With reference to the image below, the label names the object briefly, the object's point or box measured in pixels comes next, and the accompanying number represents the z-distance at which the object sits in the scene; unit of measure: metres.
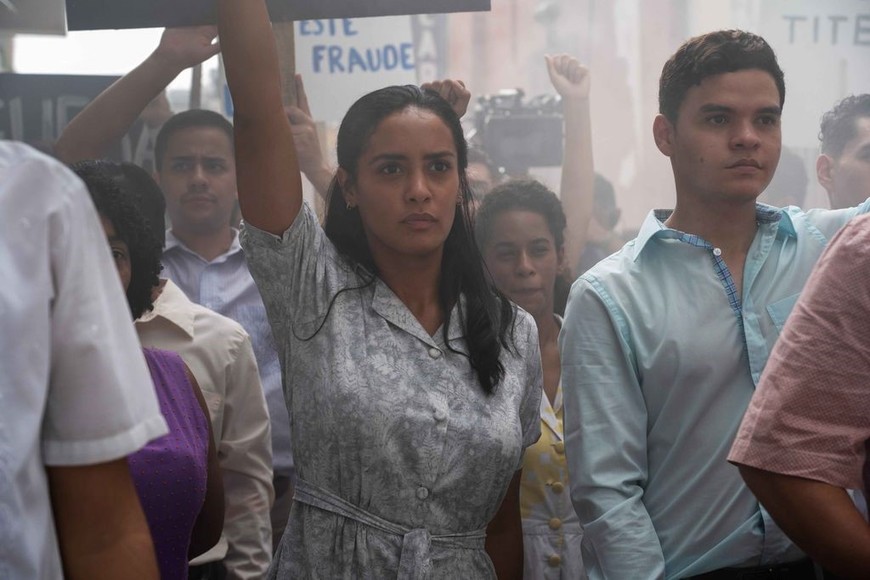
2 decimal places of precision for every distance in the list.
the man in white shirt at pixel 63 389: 1.35
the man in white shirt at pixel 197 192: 3.75
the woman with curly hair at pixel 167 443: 2.54
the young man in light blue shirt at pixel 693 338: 2.51
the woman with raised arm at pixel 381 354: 2.37
